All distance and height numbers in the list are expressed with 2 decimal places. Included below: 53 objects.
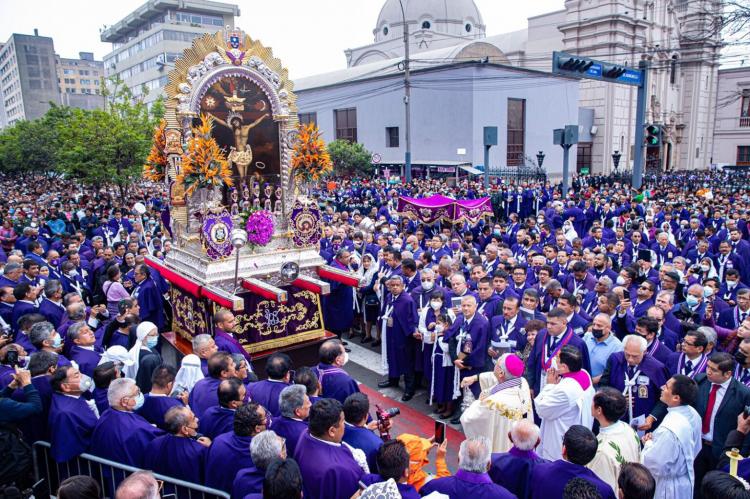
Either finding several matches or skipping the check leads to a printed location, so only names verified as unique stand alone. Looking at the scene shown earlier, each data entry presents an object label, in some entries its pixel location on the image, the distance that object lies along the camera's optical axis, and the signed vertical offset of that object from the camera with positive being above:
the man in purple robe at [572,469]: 3.55 -2.10
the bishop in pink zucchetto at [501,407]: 4.68 -2.18
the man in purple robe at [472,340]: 6.82 -2.31
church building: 33.56 +4.22
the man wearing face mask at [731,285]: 8.40 -2.13
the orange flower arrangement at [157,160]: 8.41 +0.13
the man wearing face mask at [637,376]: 5.41 -2.26
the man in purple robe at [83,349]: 5.54 -1.88
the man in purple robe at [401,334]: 7.95 -2.58
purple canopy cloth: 15.14 -1.41
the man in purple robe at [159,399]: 4.59 -1.99
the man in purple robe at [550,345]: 5.93 -2.11
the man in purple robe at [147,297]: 8.55 -2.06
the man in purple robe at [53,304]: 7.57 -1.91
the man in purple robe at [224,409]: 4.36 -2.00
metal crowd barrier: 3.92 -2.43
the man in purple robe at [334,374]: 5.18 -2.07
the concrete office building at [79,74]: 101.56 +18.66
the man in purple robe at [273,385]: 4.88 -2.04
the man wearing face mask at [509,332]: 6.74 -2.20
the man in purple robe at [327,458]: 3.62 -2.04
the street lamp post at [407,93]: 21.83 +2.84
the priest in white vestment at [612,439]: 4.00 -2.16
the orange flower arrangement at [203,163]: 7.15 +0.05
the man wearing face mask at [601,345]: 6.04 -2.15
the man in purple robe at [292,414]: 4.23 -1.99
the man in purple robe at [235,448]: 3.90 -2.07
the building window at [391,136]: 37.97 +1.84
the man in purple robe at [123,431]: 4.26 -2.09
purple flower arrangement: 8.02 -0.93
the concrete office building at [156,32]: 66.69 +17.75
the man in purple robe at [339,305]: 9.74 -2.61
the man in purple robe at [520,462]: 3.85 -2.20
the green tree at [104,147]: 20.70 +0.87
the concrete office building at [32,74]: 82.69 +15.44
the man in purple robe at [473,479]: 3.42 -2.07
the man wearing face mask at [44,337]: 5.48 -1.70
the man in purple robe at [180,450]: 4.00 -2.14
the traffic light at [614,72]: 20.80 +3.29
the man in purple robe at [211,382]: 4.87 -2.01
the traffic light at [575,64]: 18.83 +3.30
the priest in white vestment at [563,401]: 4.77 -2.19
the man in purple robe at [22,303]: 7.43 -1.83
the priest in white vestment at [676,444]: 4.12 -2.25
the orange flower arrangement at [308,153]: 8.50 +0.17
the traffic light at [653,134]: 17.14 +0.66
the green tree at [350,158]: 34.47 +0.31
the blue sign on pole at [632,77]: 21.92 +3.22
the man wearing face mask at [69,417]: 4.40 -2.04
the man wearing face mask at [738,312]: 6.93 -2.10
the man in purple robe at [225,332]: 6.25 -2.00
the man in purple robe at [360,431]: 4.01 -2.03
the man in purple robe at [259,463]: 3.52 -1.97
